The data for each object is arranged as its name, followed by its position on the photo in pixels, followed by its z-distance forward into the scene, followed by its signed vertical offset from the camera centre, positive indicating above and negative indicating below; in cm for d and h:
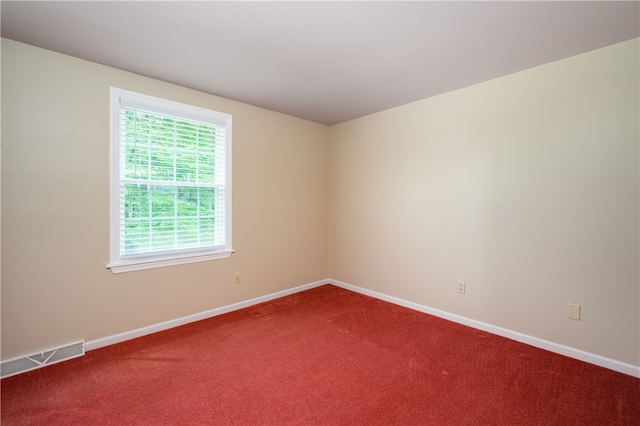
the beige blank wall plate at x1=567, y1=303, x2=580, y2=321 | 243 -81
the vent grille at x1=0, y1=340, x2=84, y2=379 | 217 -112
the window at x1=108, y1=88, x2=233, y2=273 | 268 +30
